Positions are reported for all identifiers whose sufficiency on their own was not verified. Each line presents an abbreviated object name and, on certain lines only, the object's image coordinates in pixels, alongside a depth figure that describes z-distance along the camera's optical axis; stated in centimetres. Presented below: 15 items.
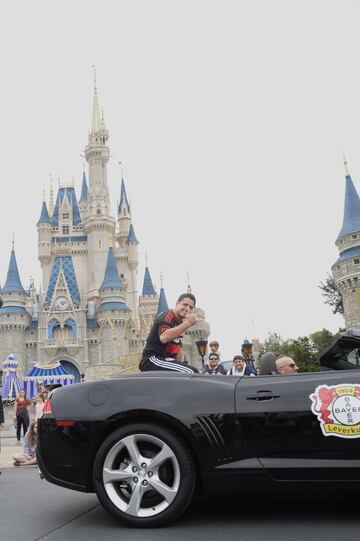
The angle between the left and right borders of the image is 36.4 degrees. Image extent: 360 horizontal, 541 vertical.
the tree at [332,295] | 5481
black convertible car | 349
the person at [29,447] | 878
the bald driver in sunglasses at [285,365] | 484
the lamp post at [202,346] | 1688
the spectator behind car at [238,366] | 916
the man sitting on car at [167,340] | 462
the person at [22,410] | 1453
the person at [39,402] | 1097
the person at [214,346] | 938
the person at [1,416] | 726
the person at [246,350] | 1428
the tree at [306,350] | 4209
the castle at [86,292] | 6388
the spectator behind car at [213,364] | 880
